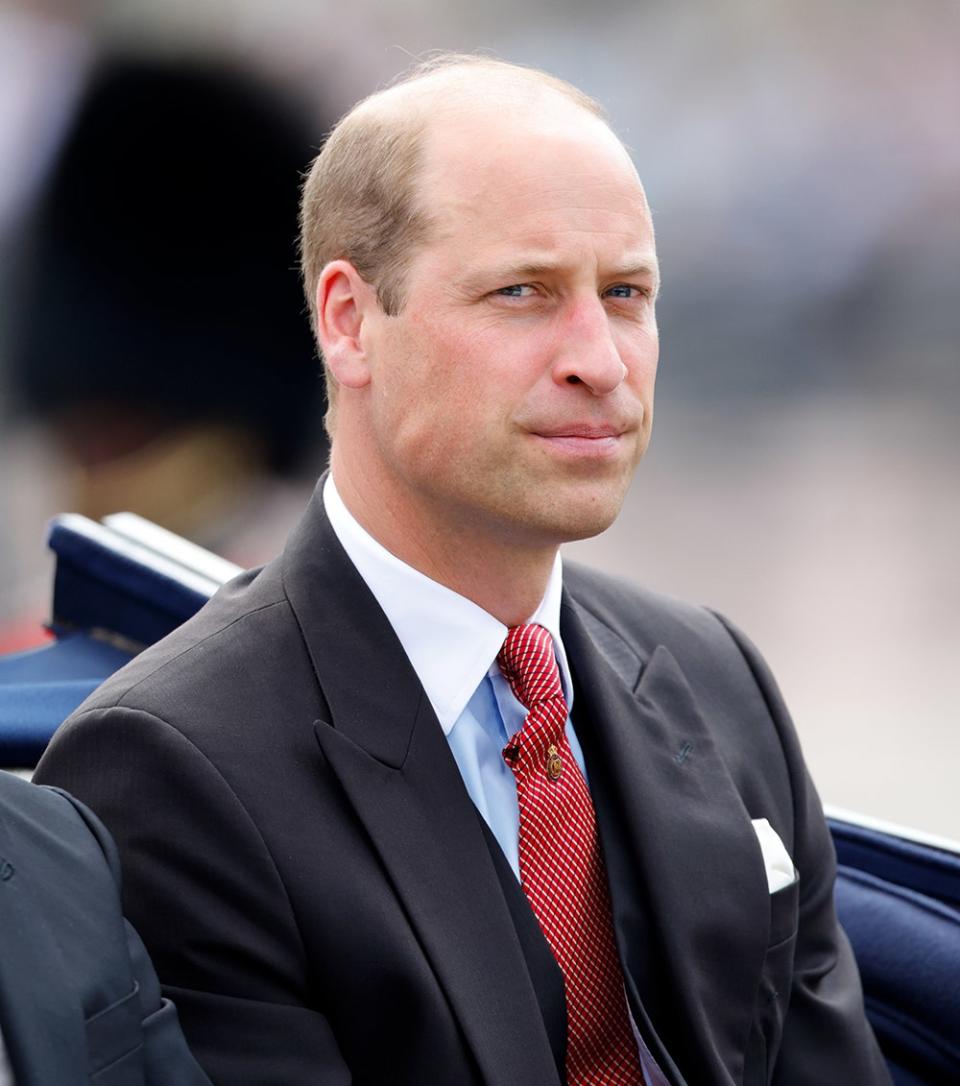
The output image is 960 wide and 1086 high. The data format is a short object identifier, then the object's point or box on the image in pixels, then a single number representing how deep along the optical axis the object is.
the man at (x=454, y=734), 8.82
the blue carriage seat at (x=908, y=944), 9.05
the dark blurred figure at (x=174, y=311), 29.76
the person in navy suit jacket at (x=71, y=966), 8.67
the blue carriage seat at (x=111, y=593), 9.25
